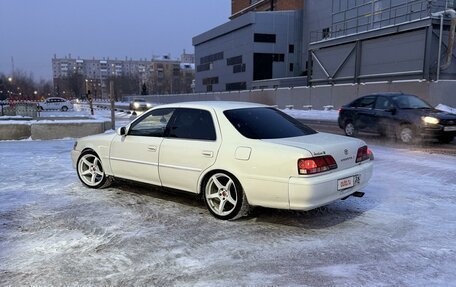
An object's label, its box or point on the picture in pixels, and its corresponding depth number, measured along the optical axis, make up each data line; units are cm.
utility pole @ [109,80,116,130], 1534
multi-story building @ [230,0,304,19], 6128
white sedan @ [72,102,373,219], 474
